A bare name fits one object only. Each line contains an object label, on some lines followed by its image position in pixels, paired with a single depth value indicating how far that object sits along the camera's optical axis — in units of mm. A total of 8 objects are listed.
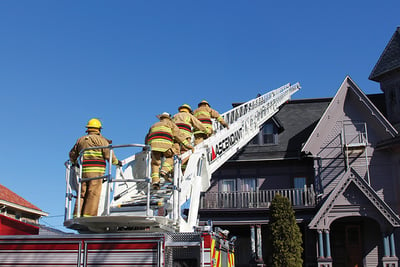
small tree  16859
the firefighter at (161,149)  8625
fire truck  6598
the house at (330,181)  18359
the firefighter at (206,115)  12828
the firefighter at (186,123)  10242
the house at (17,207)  25000
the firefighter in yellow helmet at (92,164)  7742
